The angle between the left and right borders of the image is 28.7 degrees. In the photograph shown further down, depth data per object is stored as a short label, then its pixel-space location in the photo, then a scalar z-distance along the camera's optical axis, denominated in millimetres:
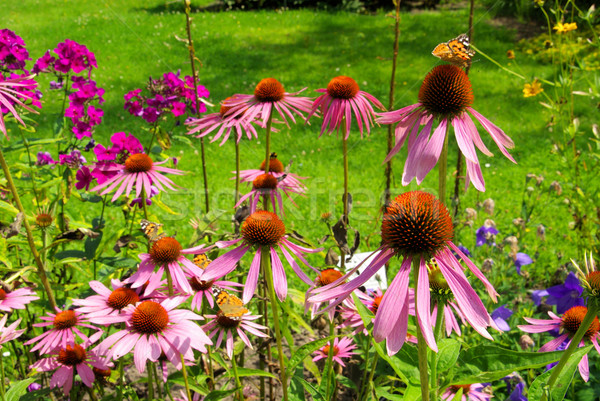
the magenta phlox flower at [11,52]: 1031
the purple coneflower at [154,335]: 820
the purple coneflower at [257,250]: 840
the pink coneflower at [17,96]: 824
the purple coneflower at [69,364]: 895
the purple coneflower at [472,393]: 908
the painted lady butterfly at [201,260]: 903
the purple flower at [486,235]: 1155
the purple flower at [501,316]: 1001
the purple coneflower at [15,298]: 890
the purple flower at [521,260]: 1121
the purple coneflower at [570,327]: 843
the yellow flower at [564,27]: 1192
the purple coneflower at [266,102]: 990
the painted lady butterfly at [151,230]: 911
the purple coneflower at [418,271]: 720
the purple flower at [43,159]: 1129
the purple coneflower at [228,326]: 887
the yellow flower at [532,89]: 1310
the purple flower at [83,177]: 1031
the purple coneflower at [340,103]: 977
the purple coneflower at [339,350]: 987
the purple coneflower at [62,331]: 892
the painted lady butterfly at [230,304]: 829
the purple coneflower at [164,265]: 879
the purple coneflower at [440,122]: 763
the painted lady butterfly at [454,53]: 796
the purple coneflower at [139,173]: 979
